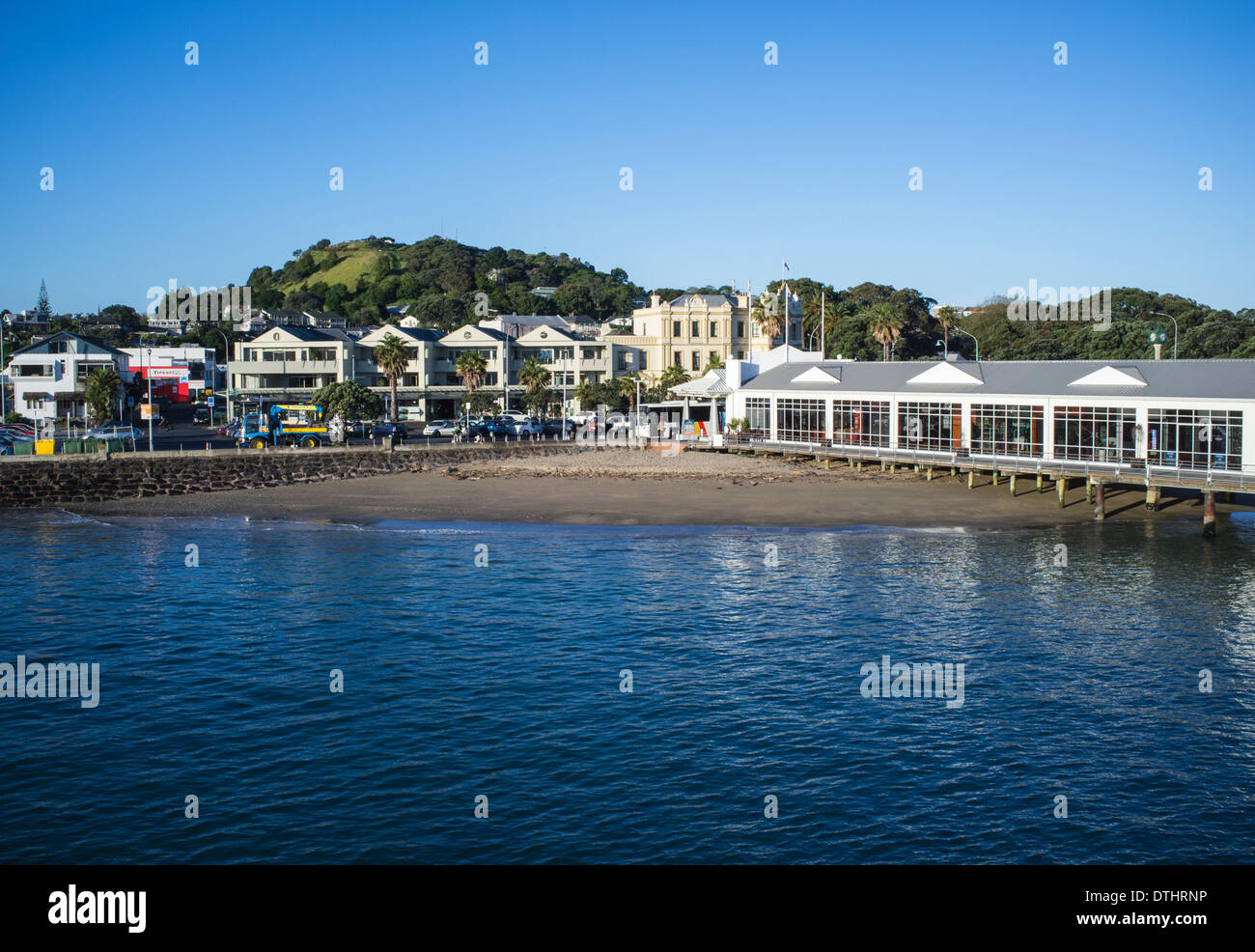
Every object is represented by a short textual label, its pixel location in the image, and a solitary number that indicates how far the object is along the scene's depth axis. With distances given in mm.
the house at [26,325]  175375
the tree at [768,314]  110625
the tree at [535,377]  101000
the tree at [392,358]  97938
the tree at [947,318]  122194
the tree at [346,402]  82125
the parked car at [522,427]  88250
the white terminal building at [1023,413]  48594
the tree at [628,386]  100438
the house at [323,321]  173250
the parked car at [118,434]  77044
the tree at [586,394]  100875
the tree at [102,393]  94938
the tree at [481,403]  104562
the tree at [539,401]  98312
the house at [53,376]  107125
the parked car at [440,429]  90000
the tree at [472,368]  107125
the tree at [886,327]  100250
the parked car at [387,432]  85750
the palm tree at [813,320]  121938
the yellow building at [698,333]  112438
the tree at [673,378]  103250
